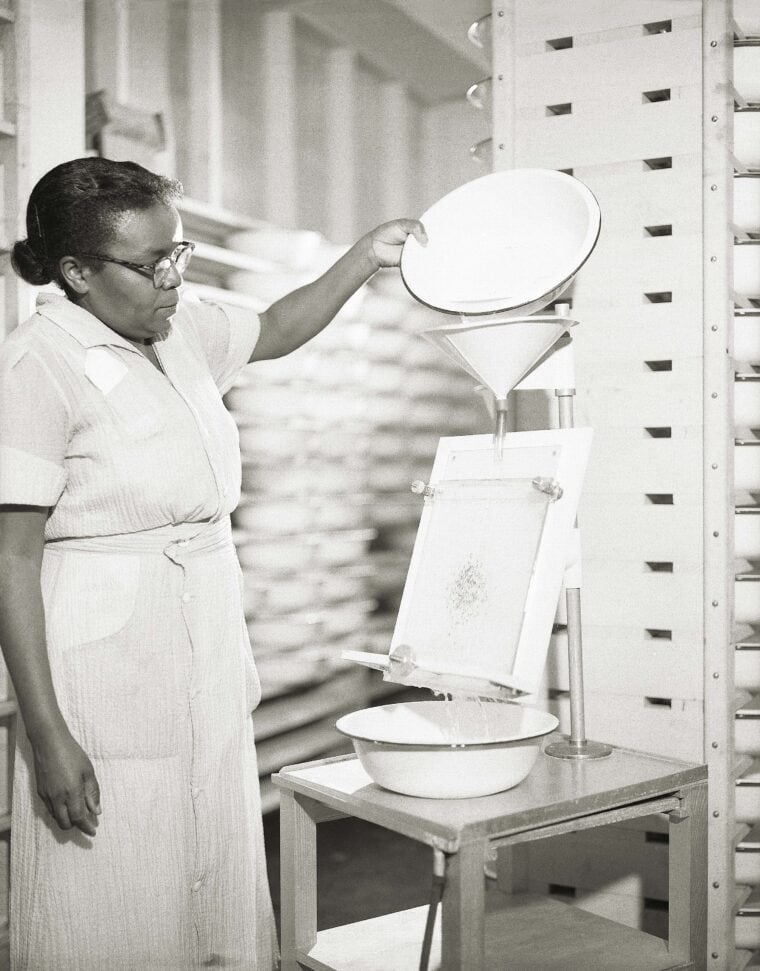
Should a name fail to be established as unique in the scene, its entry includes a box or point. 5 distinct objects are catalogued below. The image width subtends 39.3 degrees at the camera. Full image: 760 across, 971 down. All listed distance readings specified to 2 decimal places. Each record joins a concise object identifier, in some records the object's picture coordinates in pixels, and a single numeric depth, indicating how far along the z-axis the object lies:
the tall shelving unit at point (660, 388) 2.19
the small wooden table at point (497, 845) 1.56
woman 1.61
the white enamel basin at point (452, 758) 1.63
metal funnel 1.75
